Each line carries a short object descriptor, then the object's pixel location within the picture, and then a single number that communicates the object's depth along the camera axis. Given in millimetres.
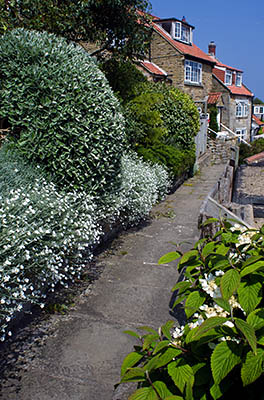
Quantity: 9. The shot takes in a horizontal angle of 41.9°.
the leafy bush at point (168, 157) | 9688
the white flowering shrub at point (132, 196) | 5469
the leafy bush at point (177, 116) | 13198
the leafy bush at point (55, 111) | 4785
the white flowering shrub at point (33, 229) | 3104
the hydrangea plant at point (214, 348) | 1205
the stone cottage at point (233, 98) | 32250
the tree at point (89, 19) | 8438
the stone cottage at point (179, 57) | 24281
